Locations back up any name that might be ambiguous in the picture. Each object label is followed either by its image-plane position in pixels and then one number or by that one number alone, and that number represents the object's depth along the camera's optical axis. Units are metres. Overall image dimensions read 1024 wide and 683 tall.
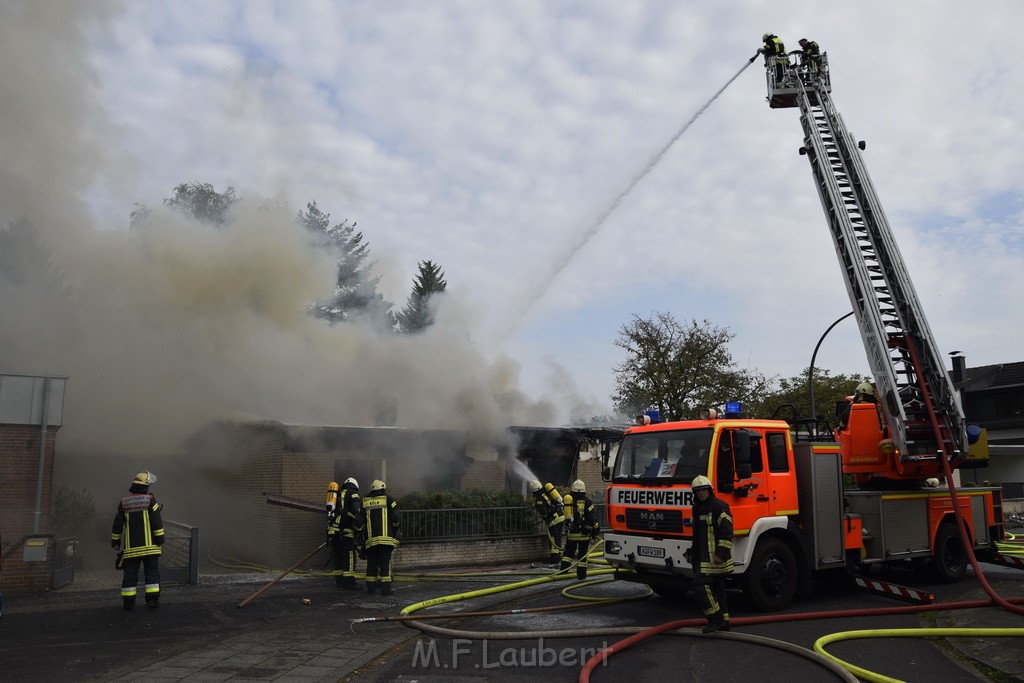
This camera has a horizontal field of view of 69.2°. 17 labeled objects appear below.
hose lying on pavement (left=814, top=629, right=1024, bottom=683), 7.30
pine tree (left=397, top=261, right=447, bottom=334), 40.51
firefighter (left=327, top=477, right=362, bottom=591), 11.95
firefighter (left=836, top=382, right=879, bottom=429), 12.12
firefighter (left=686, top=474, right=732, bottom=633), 7.89
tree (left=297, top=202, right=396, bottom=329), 28.91
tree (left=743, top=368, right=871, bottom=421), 34.56
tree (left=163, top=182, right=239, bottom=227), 19.92
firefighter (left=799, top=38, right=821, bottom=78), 13.62
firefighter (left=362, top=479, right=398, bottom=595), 11.18
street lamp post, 20.22
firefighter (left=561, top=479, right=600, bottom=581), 12.54
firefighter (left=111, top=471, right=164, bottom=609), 9.79
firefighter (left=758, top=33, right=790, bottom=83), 13.76
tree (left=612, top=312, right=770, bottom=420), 27.89
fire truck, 9.12
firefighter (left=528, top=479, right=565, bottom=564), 13.37
